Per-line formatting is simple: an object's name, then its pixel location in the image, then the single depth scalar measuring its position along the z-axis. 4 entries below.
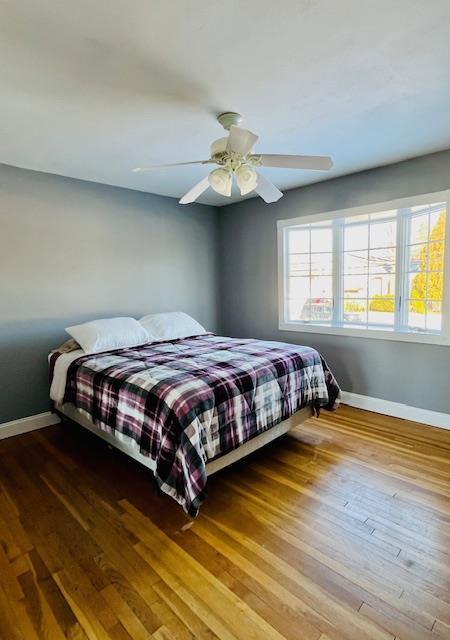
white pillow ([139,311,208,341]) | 3.58
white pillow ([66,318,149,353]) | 3.01
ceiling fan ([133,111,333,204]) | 2.01
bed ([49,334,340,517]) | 1.88
